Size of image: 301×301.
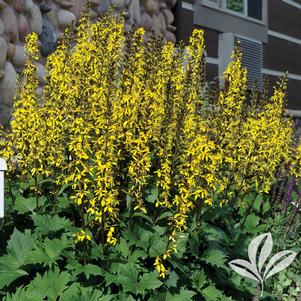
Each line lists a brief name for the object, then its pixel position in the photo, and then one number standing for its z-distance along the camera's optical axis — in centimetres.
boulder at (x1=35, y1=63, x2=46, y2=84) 643
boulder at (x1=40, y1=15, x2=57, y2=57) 659
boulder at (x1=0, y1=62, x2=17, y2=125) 595
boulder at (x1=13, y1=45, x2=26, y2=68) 620
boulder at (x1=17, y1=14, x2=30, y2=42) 625
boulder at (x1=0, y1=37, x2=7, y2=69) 588
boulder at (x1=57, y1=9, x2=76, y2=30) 687
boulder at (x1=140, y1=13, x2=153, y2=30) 808
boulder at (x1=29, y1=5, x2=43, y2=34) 642
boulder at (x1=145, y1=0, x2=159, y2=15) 816
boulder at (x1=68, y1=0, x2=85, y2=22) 699
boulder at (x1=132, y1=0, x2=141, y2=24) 790
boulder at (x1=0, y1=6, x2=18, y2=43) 604
